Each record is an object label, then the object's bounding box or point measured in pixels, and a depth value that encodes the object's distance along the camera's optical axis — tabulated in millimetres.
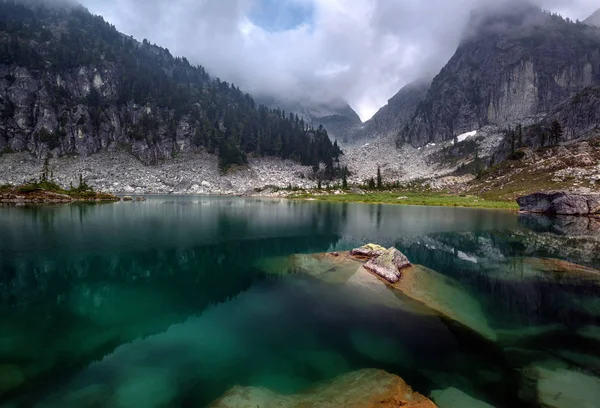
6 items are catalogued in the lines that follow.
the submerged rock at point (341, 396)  10133
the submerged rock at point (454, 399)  10195
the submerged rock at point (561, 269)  24938
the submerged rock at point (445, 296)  16984
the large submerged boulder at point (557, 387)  10250
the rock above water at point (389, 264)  24266
